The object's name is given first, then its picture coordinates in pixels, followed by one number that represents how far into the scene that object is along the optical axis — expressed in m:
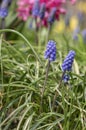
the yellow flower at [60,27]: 5.79
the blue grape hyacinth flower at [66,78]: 1.90
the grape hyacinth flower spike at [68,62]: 1.72
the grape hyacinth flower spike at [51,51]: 1.77
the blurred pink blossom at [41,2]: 3.33
